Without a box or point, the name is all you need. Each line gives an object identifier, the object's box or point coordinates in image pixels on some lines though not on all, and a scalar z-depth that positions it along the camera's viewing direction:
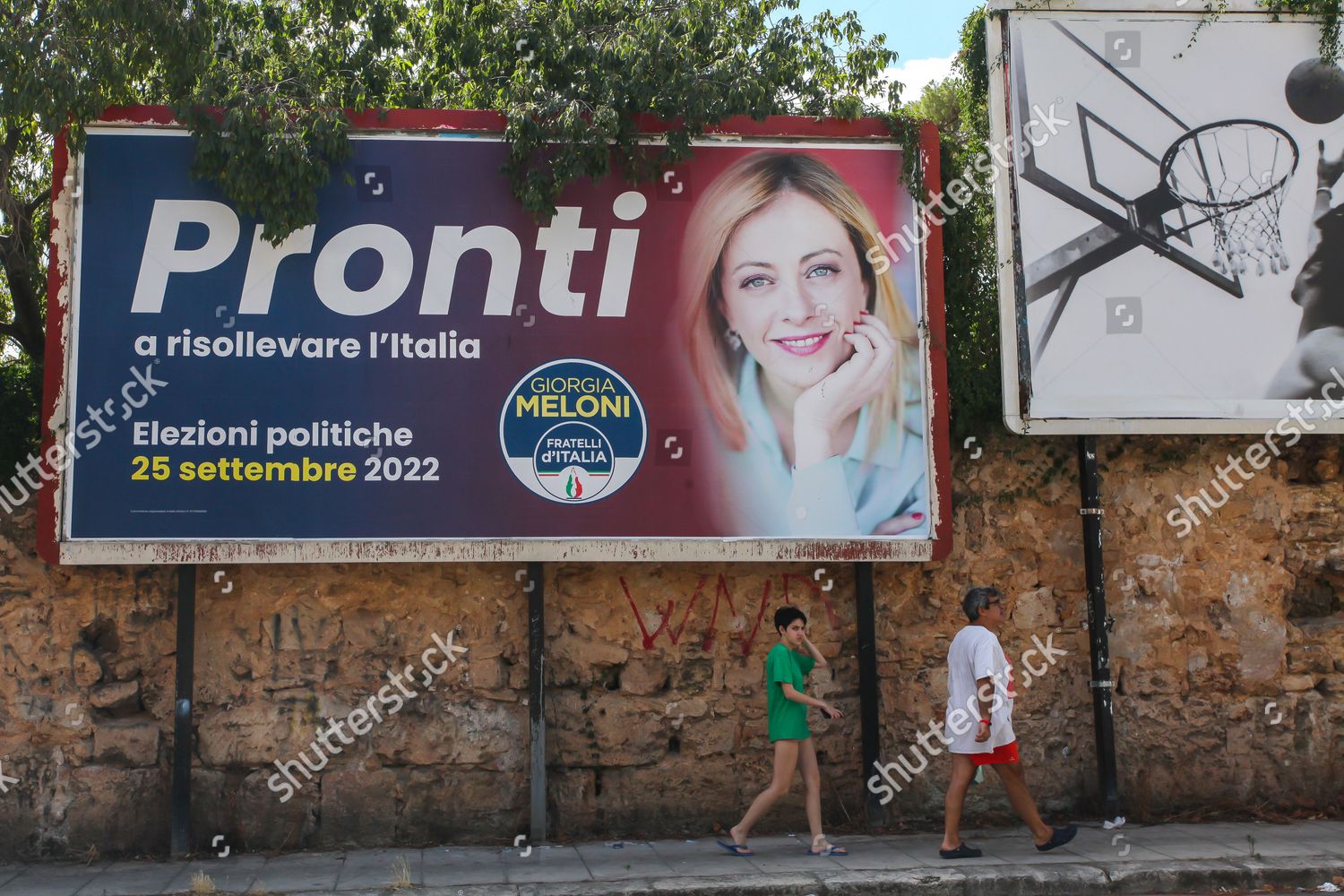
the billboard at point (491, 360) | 7.56
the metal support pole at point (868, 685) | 7.98
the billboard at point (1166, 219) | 8.37
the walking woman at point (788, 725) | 7.07
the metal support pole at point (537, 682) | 7.66
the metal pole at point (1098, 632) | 8.16
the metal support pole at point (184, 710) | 7.37
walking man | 6.89
